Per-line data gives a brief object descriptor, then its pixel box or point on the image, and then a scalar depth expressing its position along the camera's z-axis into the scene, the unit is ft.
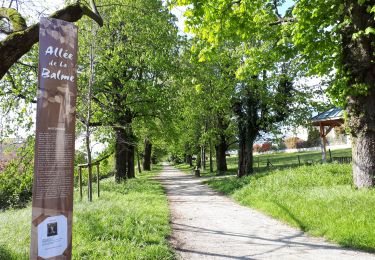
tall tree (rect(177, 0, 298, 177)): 33.45
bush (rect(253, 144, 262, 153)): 303.81
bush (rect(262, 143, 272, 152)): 298.25
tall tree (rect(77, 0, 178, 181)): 54.60
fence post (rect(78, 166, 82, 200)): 40.61
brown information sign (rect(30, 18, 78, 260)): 11.19
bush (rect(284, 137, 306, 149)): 283.22
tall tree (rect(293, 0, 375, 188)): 33.04
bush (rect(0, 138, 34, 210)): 40.06
